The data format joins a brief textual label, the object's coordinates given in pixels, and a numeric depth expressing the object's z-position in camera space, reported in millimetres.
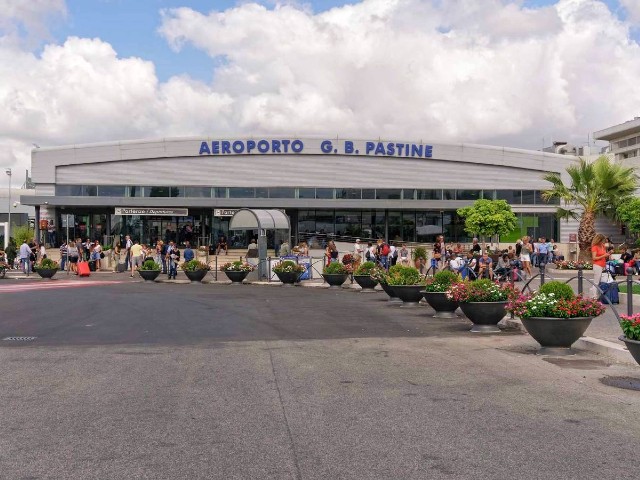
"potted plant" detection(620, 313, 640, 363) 7926
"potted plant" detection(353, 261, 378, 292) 22981
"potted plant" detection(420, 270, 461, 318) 14859
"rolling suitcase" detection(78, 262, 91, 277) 32281
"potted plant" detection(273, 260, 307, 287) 27406
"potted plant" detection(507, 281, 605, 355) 9984
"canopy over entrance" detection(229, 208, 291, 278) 30175
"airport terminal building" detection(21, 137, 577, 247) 47625
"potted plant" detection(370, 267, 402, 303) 18516
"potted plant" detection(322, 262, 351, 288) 25609
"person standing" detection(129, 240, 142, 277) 32481
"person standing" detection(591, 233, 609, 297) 15875
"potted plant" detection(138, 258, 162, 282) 29109
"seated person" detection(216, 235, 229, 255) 44041
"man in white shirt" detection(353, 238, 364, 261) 33969
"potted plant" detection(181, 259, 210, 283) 28359
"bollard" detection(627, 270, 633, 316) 10438
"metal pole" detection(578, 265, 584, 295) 12898
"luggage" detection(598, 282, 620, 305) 14711
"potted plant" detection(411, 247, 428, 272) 30719
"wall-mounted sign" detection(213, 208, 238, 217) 46250
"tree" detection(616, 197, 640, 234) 42350
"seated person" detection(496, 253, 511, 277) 23178
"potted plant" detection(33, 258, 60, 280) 30516
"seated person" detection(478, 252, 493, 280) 22344
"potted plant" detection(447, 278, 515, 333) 12570
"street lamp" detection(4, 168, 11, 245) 49978
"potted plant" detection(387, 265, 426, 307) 17516
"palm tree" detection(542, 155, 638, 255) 31641
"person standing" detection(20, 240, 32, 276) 33094
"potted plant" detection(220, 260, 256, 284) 28453
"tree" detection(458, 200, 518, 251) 40188
